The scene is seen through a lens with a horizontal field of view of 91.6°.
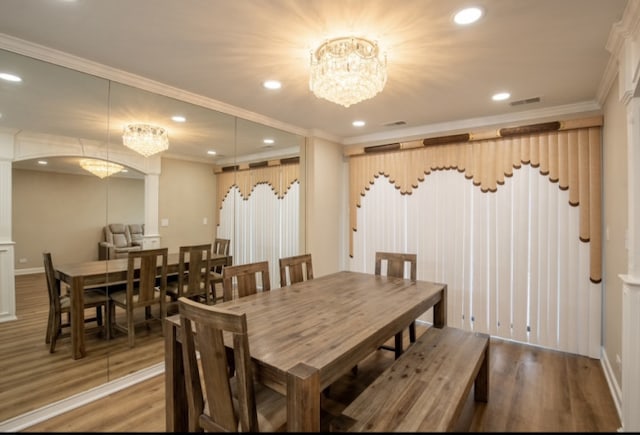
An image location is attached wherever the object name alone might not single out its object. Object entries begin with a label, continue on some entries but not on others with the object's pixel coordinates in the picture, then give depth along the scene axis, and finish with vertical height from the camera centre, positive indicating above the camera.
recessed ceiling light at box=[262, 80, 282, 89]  2.65 +1.18
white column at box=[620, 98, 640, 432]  1.76 -0.42
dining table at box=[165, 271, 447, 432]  1.32 -0.65
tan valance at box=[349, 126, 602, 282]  3.05 +0.66
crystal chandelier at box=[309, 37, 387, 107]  1.92 +0.95
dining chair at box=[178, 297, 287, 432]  1.35 -0.75
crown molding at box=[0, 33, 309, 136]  2.05 +1.16
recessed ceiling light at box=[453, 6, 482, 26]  1.72 +1.16
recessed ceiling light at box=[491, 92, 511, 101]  2.93 +1.19
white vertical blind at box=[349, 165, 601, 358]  3.19 -0.39
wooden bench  1.39 -0.91
